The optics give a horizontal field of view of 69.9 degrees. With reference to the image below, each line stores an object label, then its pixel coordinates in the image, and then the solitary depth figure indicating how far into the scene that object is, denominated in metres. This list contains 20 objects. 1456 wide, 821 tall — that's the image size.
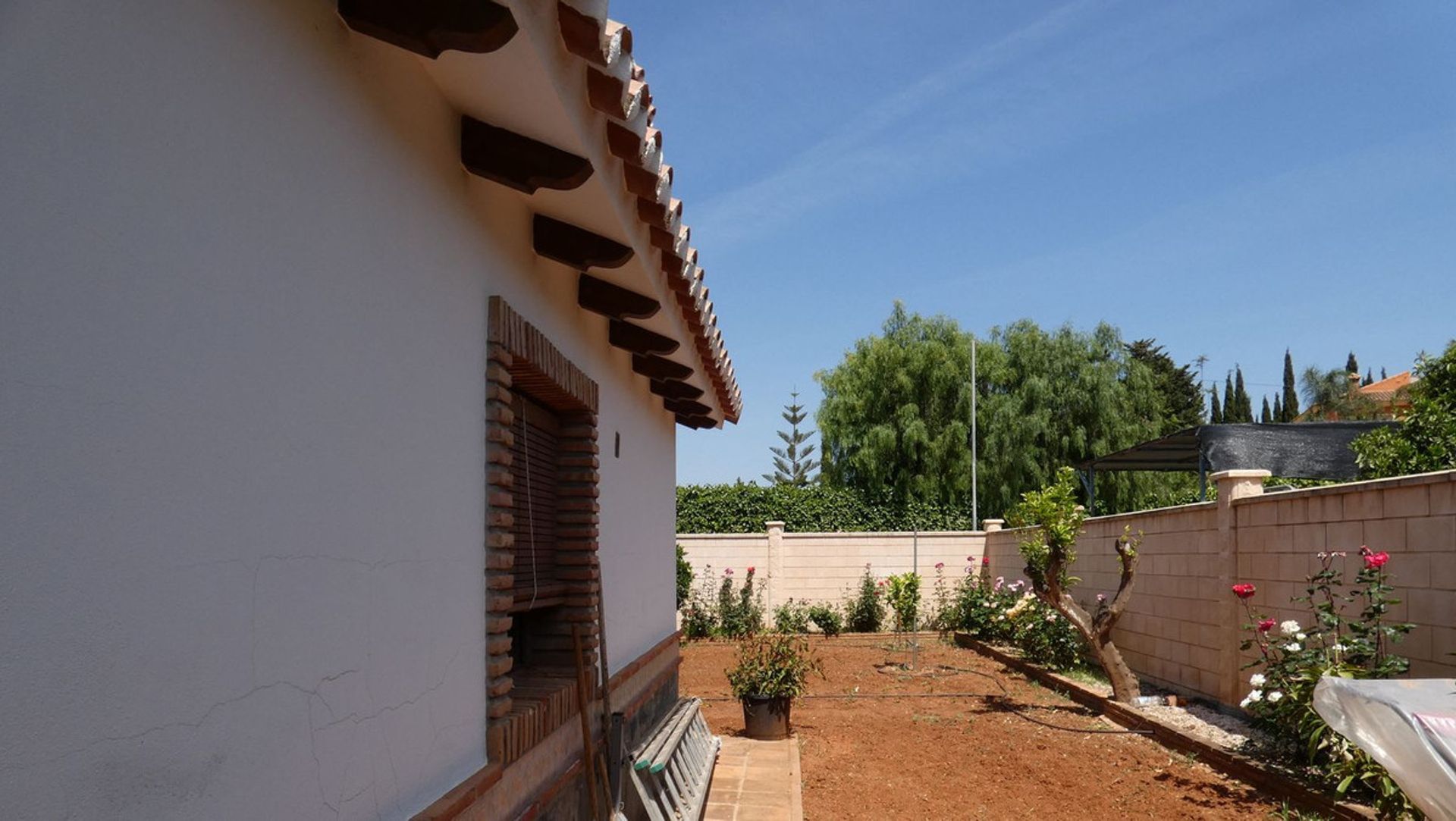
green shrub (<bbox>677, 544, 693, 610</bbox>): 18.30
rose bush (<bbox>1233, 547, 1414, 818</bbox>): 6.23
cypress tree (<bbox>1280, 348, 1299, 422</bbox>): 52.53
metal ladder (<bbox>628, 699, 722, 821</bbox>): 5.39
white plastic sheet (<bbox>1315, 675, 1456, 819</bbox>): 3.88
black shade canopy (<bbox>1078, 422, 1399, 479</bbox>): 12.23
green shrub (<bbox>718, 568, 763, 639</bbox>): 18.34
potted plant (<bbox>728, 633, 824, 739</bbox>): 9.17
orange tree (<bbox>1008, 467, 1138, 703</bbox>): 10.03
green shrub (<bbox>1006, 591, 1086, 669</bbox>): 12.51
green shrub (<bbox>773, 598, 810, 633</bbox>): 18.61
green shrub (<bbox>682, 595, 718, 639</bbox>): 18.39
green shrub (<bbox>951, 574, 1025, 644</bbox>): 15.85
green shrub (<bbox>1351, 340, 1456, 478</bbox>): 8.66
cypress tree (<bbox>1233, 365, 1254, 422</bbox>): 50.94
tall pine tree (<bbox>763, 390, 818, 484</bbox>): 56.75
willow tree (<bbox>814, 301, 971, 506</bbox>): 29.38
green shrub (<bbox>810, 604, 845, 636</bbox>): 18.56
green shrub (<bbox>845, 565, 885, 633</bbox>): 18.91
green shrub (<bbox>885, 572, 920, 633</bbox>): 18.39
